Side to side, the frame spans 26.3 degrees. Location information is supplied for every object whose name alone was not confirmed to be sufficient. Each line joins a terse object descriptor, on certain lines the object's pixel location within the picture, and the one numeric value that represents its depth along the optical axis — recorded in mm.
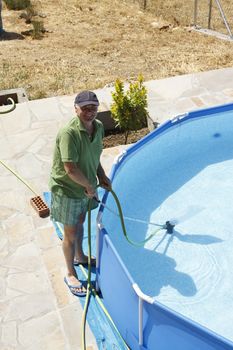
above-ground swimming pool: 4234
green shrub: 7297
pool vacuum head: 6211
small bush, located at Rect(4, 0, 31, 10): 14920
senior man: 4273
